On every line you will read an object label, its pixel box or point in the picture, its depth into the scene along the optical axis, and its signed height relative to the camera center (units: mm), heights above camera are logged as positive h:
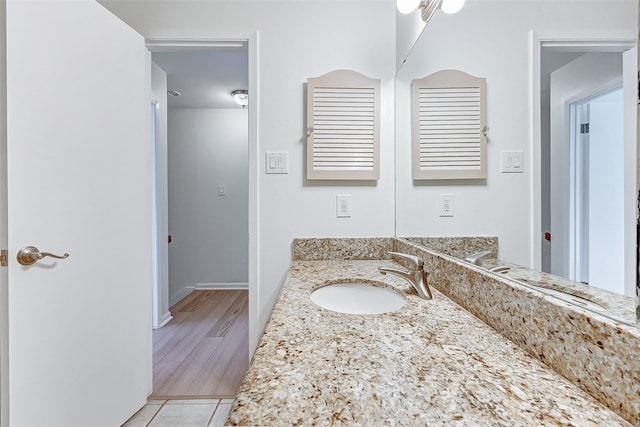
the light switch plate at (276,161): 1503 +254
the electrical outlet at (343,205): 1529 +31
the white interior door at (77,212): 973 -2
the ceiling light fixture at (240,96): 3162 +1255
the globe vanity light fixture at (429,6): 954 +764
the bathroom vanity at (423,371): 373 -255
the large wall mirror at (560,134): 423 +134
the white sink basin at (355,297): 1029 -312
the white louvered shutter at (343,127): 1479 +426
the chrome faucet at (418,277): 881 -206
